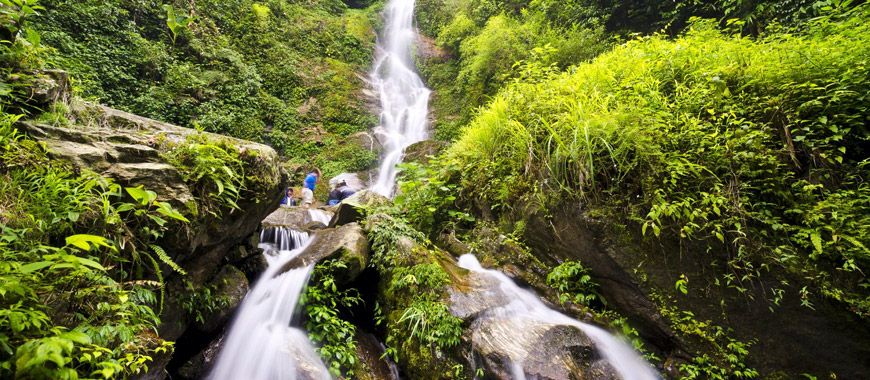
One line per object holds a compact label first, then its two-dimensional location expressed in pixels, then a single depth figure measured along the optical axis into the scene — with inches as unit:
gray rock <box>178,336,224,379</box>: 131.3
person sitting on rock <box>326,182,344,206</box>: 369.4
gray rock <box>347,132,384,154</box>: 499.8
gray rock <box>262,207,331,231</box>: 269.3
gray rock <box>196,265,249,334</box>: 142.5
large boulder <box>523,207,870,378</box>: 123.8
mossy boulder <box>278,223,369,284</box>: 170.4
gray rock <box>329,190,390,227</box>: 227.9
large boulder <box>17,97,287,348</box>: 112.2
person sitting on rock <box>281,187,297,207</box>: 355.5
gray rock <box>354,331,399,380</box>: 140.1
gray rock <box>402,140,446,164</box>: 444.5
